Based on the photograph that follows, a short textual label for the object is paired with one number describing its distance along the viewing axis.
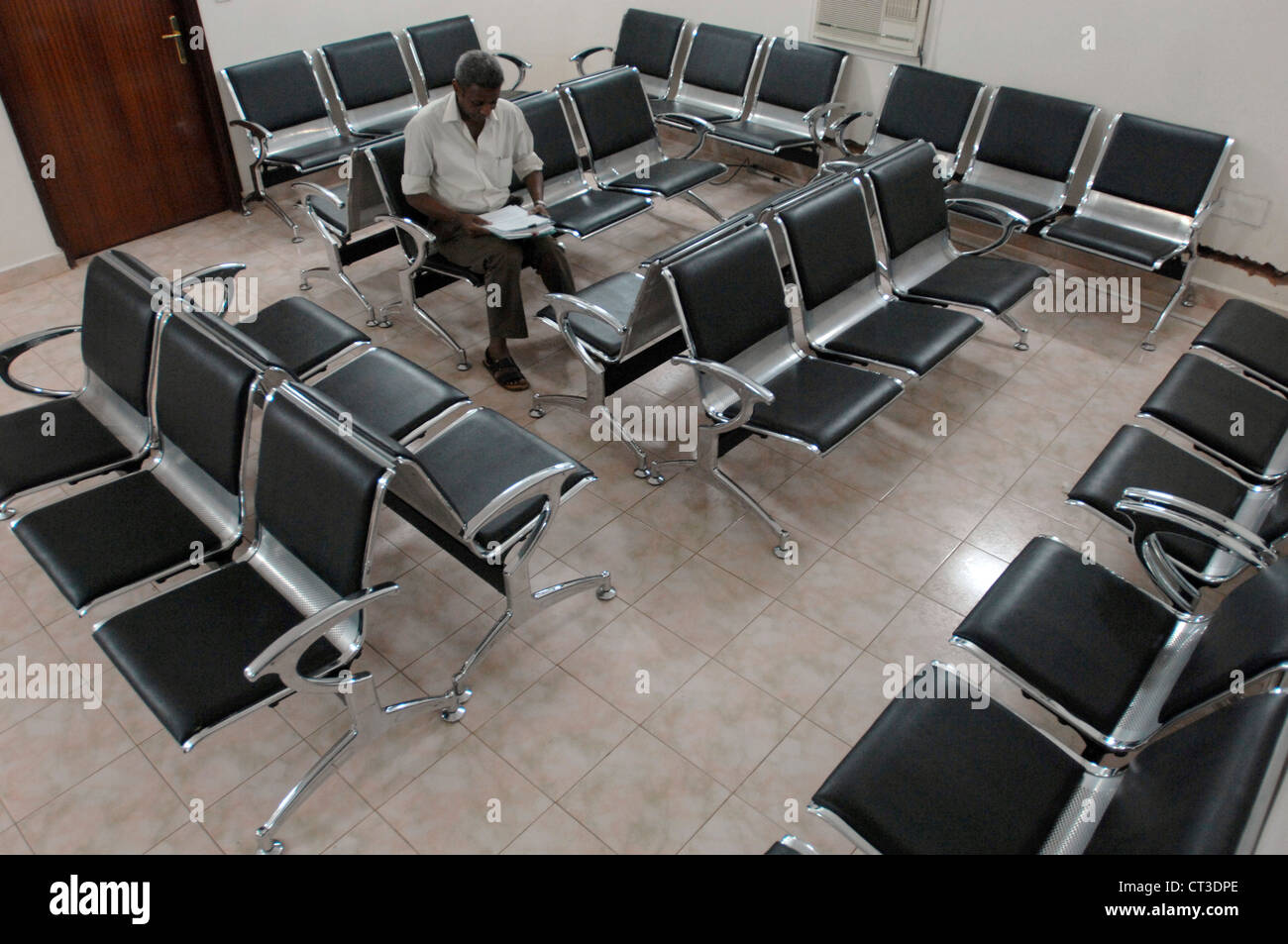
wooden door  4.79
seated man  4.11
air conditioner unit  5.38
